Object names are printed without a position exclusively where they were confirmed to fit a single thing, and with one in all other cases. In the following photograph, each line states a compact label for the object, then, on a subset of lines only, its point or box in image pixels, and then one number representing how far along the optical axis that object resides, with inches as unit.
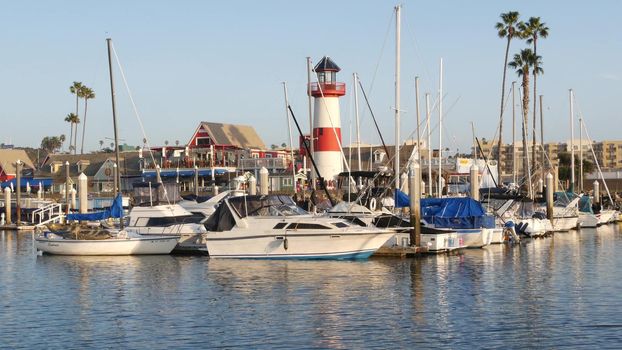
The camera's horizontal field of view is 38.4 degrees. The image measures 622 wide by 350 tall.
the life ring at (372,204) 1726.1
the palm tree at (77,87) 4685.0
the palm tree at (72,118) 4842.5
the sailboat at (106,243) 1624.0
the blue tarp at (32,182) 3988.7
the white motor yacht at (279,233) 1460.4
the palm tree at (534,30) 3316.9
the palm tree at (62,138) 6948.8
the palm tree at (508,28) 3277.6
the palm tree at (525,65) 3250.5
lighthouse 2556.6
